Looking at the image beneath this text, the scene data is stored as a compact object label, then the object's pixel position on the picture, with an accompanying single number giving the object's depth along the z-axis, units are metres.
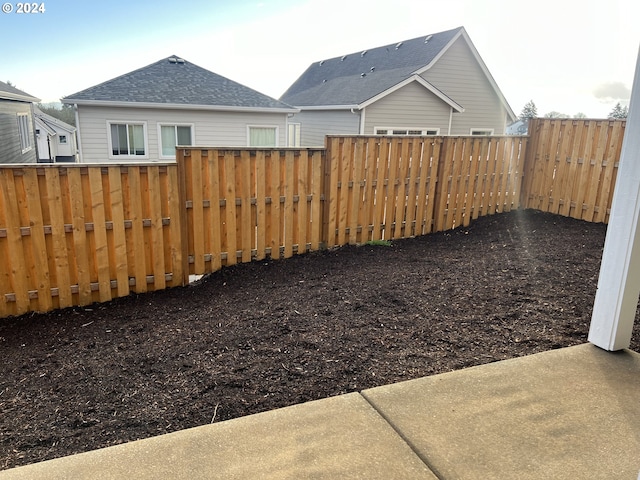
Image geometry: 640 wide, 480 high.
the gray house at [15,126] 15.67
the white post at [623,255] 2.97
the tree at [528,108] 78.44
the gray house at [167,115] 14.12
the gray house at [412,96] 16.33
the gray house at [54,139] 38.09
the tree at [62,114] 62.18
